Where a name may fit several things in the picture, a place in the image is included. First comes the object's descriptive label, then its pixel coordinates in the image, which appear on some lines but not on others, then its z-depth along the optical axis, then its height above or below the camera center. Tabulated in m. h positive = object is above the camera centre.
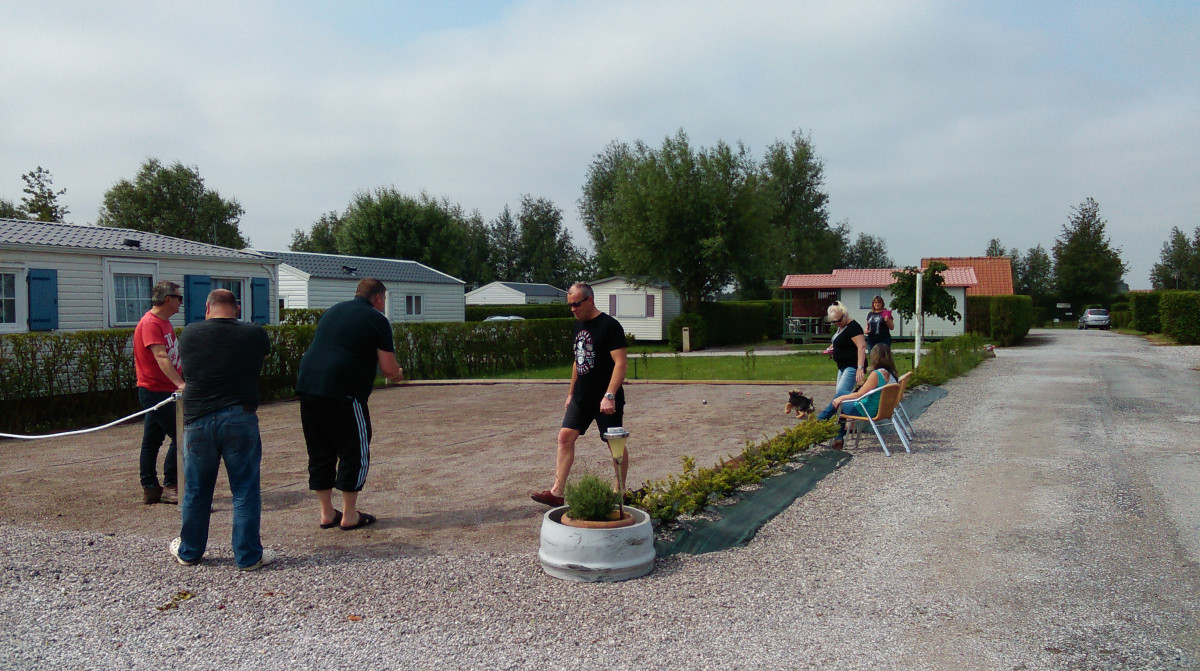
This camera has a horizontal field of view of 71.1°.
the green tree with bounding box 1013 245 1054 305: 63.44 +4.00
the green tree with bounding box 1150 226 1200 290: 62.59 +4.50
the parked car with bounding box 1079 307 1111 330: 48.38 +0.21
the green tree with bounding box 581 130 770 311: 31.00 +4.01
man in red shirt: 6.24 -0.35
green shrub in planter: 4.66 -0.95
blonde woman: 8.90 -0.25
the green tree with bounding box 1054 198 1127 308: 54.94 +4.05
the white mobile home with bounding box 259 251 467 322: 26.95 +1.62
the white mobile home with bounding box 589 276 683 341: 35.25 +0.99
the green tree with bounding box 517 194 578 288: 71.19 +7.02
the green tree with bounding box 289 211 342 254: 69.38 +7.94
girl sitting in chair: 8.54 -0.67
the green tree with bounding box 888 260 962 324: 18.56 +0.68
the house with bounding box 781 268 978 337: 32.78 +1.44
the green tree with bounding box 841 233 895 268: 70.88 +6.08
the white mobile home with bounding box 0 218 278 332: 14.58 +1.18
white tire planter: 4.49 -1.22
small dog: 10.34 -0.96
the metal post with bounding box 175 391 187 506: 5.69 -0.78
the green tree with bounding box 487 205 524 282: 72.00 +7.01
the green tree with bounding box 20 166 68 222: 37.22 +6.04
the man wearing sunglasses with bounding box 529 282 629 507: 5.85 -0.30
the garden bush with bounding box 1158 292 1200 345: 29.19 +0.17
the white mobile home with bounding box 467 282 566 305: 46.25 +1.94
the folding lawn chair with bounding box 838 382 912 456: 8.34 -0.81
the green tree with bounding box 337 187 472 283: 48.91 +5.94
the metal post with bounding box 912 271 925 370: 16.41 -0.23
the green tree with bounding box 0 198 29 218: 47.34 +7.31
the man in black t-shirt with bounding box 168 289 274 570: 4.75 -0.55
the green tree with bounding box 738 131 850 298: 52.44 +7.52
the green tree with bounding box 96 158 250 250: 42.69 +6.69
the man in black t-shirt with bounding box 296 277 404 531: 5.32 -0.35
